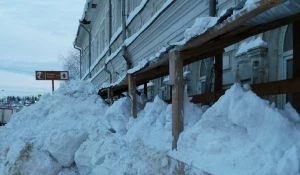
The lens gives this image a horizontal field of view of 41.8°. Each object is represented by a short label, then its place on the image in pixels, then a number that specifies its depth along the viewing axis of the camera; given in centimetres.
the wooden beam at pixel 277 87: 345
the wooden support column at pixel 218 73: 520
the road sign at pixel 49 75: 1578
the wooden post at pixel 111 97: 913
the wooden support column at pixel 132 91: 603
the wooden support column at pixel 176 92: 391
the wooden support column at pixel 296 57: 378
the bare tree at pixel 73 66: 4697
